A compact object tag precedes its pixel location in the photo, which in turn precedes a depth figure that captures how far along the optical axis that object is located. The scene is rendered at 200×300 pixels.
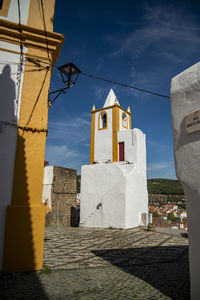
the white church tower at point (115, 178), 13.59
